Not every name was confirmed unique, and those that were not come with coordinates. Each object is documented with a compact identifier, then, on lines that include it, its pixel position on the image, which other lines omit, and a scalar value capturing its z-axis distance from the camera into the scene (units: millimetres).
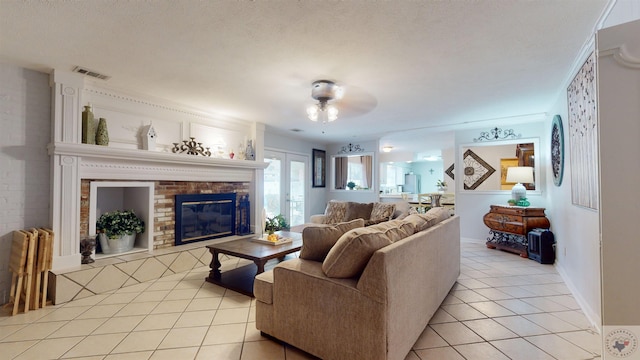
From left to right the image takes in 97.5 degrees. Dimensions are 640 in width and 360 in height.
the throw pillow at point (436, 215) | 2609
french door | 5926
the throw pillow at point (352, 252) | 1703
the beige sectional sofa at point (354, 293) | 1579
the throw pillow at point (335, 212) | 5340
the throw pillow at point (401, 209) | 4946
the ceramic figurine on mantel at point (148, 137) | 3635
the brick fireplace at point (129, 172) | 2881
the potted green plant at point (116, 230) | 3414
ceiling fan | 3071
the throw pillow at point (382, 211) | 4941
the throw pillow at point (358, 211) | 5270
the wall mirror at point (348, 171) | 7188
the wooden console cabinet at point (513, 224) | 4309
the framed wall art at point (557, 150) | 3342
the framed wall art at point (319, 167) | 7051
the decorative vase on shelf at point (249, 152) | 4965
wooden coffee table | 2932
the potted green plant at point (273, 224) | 3740
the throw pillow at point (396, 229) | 1946
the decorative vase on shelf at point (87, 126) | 3084
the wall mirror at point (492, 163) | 5154
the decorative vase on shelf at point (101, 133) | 3209
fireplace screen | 4078
